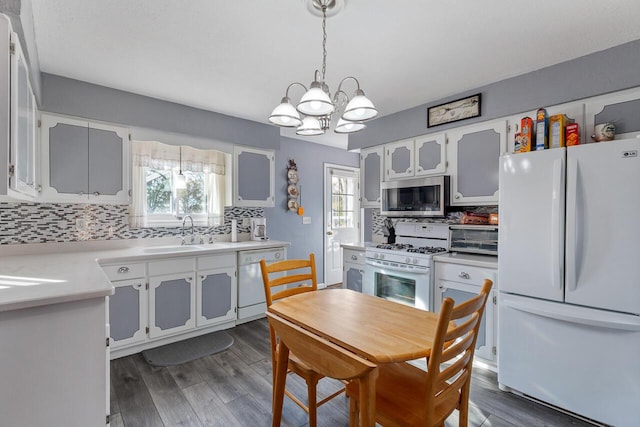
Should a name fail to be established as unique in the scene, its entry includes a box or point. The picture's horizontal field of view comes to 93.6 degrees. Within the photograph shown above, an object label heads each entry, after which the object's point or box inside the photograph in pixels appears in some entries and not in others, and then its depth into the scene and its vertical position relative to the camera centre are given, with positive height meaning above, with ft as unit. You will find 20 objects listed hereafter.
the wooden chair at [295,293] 5.12 -1.89
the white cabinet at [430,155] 10.21 +2.01
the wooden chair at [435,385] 3.61 -2.60
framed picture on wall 9.40 +3.33
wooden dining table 3.78 -1.79
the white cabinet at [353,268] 11.58 -2.24
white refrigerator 5.62 -1.37
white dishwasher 11.03 -2.69
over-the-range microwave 10.04 +0.54
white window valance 10.12 +1.97
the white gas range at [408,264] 9.19 -1.72
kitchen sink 9.67 -1.26
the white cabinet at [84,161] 8.27 +1.48
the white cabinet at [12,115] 4.51 +1.57
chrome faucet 11.20 -0.90
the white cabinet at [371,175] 12.30 +1.55
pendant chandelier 4.96 +1.85
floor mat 8.50 -4.19
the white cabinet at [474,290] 7.92 -2.25
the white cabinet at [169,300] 8.46 -2.76
